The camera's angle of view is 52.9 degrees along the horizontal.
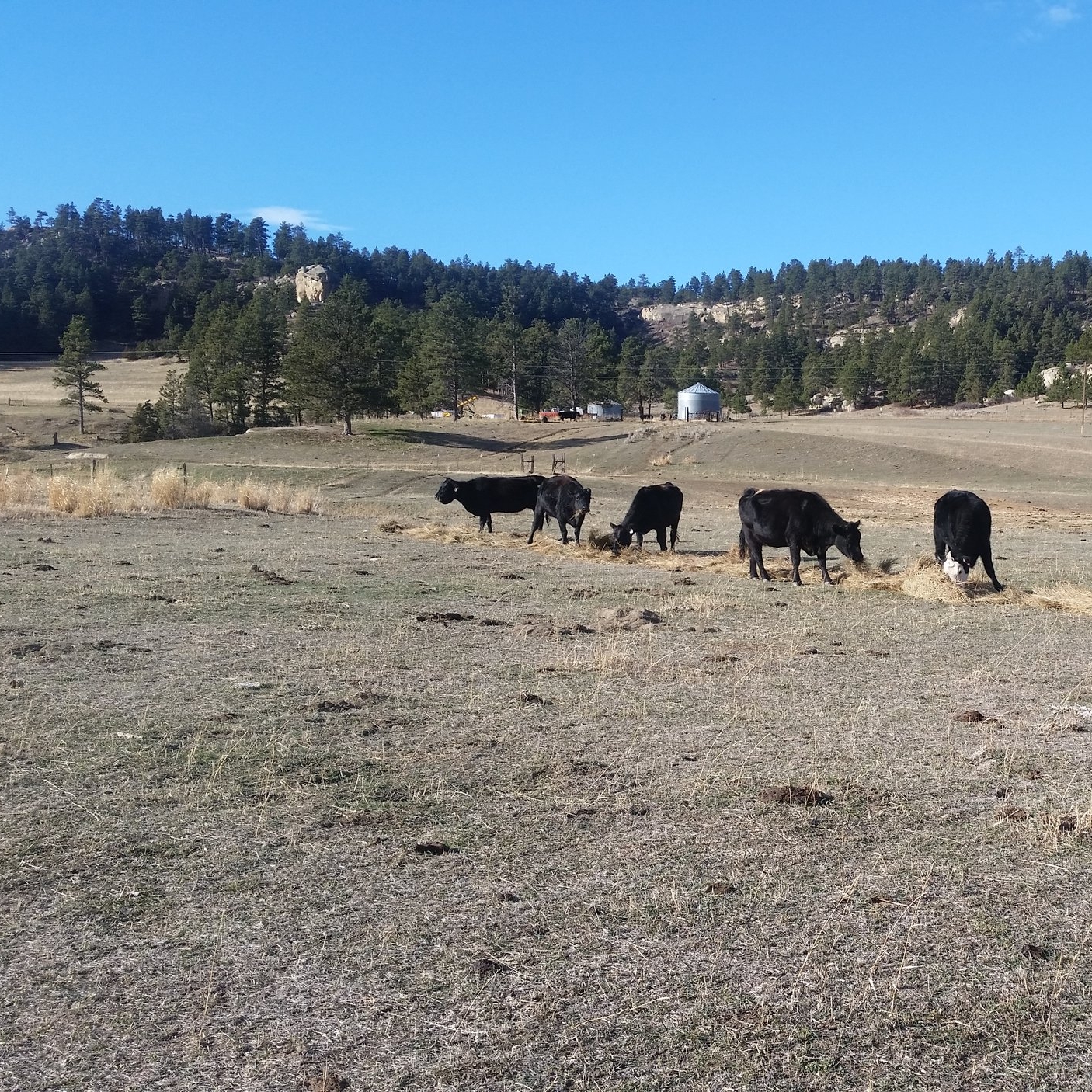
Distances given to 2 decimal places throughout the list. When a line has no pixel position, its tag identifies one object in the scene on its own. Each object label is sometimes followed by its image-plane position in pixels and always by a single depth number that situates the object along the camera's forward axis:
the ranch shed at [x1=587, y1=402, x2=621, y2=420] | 123.50
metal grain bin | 127.56
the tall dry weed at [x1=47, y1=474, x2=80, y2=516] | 27.38
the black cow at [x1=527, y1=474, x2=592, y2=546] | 24.31
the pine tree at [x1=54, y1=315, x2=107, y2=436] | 92.31
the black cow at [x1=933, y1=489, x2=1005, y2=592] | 17.17
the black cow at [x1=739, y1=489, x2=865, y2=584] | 18.77
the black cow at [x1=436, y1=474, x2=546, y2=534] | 28.33
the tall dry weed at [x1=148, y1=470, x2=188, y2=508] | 29.53
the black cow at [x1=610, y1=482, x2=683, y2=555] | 22.62
